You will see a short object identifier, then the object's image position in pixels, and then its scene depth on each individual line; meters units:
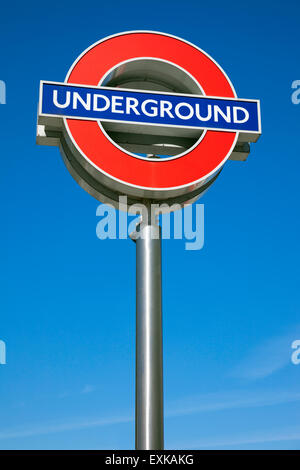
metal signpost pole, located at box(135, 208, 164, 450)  6.88
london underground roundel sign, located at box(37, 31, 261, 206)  7.62
